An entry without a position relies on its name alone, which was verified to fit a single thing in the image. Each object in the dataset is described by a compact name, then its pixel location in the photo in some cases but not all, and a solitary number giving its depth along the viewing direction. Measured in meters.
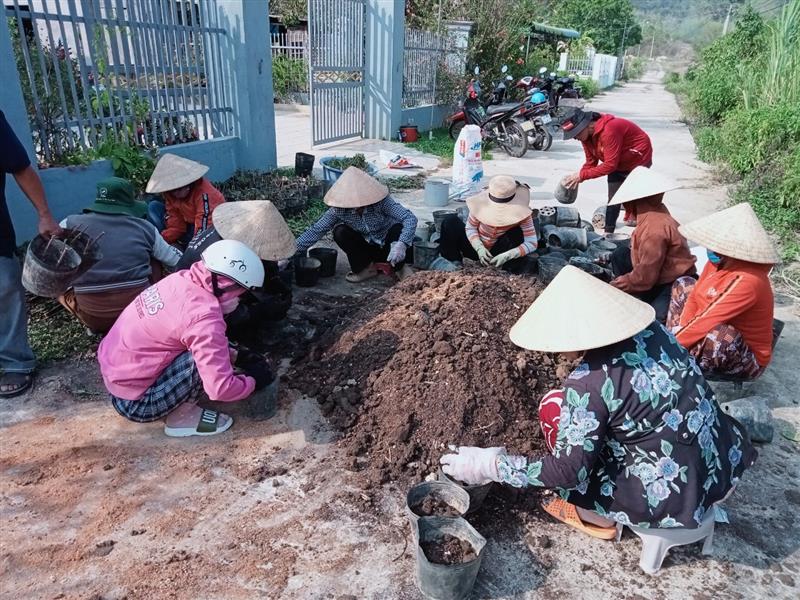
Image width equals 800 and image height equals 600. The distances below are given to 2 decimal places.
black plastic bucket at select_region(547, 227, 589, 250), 5.27
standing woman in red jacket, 5.48
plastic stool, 2.17
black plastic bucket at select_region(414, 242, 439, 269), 4.72
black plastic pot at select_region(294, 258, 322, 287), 4.69
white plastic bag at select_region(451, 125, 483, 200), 7.17
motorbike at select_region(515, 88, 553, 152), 10.54
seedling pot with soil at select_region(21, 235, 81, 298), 3.04
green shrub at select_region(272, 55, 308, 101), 15.81
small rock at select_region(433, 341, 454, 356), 3.08
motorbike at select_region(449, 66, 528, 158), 10.72
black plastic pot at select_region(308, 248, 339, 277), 4.88
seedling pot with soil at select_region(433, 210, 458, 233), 5.25
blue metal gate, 9.52
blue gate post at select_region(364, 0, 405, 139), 10.66
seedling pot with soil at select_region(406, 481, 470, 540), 2.27
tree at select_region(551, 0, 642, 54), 48.03
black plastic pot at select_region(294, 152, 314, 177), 7.23
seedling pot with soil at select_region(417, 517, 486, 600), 1.99
